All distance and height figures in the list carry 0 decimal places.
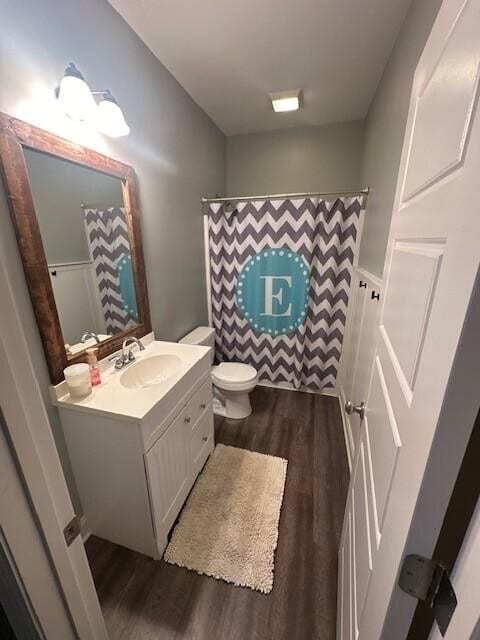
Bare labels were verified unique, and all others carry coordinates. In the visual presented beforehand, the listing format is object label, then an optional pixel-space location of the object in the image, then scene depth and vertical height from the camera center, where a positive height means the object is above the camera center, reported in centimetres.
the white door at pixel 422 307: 35 -12
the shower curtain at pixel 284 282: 222 -39
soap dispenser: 125 -59
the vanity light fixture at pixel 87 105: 100 +53
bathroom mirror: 96 +0
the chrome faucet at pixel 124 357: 143 -63
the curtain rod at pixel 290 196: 204 +33
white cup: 111 -58
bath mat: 122 -147
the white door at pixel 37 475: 42 -42
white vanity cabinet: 109 -100
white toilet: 207 -110
